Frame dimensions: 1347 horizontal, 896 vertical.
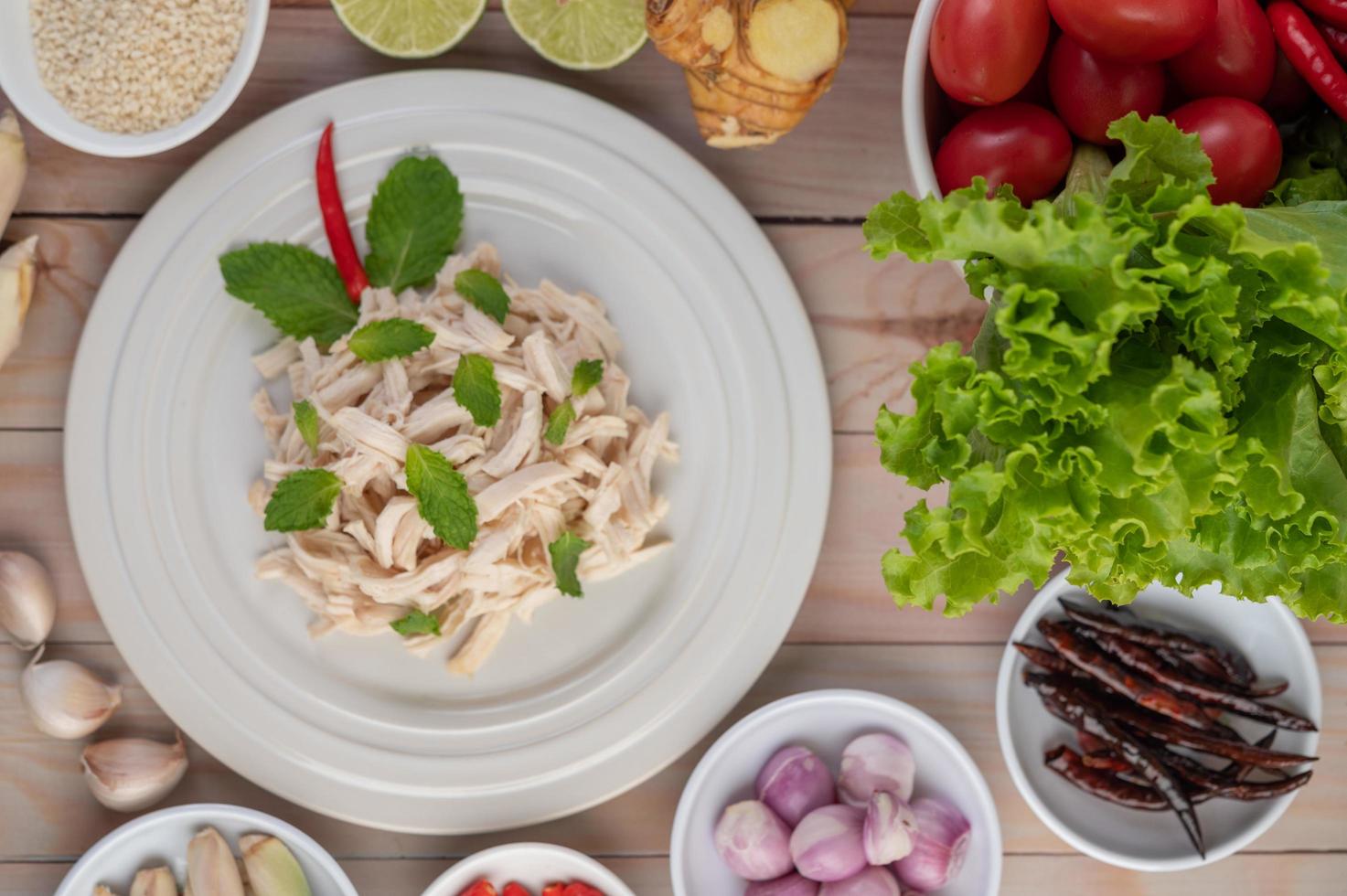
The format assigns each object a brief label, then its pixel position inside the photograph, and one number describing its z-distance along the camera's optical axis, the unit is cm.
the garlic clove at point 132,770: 81
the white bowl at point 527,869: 80
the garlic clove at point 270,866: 80
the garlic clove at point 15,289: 81
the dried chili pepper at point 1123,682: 81
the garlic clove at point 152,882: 81
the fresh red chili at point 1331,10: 72
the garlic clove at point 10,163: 81
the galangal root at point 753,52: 77
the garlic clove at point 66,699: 81
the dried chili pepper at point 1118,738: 81
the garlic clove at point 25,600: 81
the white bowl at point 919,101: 75
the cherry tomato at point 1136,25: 70
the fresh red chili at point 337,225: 80
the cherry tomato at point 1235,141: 72
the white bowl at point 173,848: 80
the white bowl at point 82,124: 80
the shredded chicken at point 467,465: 79
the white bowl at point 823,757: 80
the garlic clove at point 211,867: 80
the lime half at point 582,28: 81
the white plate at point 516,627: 81
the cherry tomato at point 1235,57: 72
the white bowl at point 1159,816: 81
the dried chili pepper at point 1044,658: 82
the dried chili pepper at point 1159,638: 82
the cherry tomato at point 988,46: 72
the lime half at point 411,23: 80
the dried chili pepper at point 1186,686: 81
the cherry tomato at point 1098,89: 73
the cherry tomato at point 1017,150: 73
